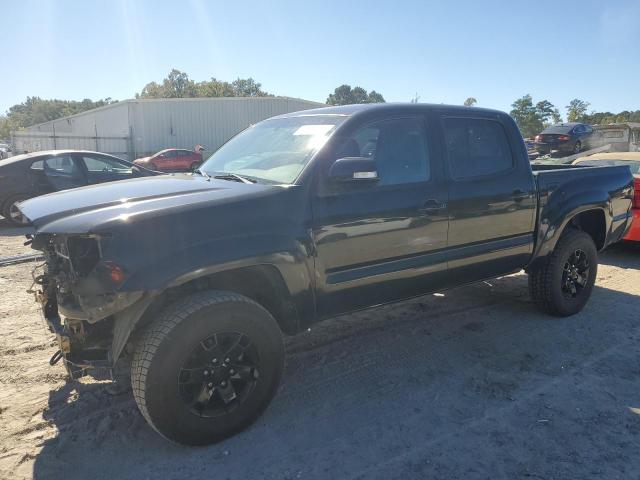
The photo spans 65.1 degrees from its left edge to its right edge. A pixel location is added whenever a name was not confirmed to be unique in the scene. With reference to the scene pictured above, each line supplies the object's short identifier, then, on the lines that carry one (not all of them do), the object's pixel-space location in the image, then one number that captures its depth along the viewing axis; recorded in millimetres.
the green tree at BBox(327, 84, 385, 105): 103938
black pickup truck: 2641
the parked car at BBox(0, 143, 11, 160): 33012
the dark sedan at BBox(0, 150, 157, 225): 9438
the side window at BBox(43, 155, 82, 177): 9492
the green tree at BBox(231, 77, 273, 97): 91125
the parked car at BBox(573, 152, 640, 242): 7051
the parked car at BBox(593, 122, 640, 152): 19552
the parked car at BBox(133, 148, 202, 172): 26328
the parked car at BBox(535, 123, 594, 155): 19016
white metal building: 34719
